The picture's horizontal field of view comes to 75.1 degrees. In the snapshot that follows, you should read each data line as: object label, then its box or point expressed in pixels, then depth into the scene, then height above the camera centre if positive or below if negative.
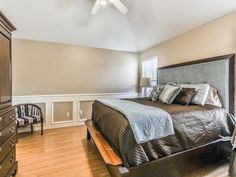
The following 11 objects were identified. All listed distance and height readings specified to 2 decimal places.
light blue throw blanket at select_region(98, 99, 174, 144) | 1.60 -0.41
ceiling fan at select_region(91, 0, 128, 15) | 2.60 +1.42
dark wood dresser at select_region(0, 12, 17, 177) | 1.60 -0.28
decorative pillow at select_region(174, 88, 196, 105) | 2.56 -0.17
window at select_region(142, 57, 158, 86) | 4.50 +0.54
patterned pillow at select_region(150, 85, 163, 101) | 3.10 -0.15
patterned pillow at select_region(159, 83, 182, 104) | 2.72 -0.14
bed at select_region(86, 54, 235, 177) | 1.58 -0.63
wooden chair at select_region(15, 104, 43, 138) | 3.25 -0.69
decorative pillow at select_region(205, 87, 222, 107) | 2.54 -0.20
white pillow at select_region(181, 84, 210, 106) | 2.50 -0.14
